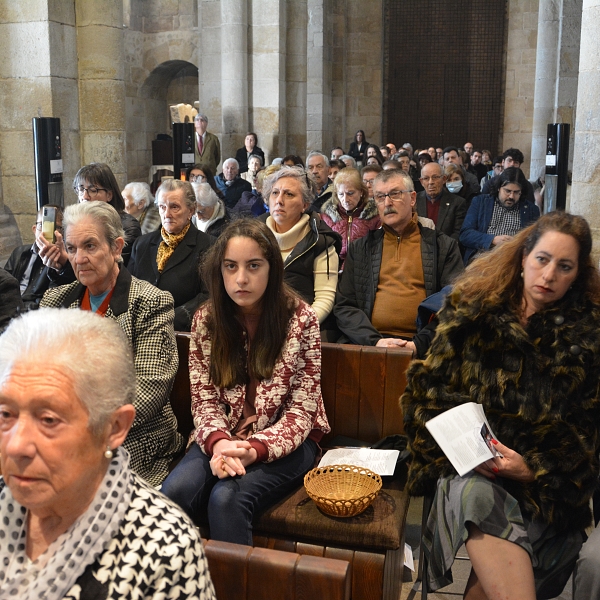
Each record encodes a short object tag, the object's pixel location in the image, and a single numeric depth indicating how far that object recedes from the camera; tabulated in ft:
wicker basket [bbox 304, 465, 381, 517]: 8.68
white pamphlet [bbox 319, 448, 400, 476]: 10.08
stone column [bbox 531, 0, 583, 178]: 44.68
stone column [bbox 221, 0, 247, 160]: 38.32
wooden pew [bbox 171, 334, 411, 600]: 8.55
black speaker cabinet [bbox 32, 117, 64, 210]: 20.22
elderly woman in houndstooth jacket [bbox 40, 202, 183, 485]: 9.78
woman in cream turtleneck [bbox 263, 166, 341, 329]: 14.34
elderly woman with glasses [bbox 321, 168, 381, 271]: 18.22
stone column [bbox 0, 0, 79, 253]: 22.29
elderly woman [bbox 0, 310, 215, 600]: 4.92
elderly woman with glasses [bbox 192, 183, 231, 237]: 19.31
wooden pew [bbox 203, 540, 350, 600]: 6.51
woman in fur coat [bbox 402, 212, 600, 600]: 8.59
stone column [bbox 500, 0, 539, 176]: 61.62
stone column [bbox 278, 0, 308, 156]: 39.65
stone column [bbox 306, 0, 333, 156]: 51.31
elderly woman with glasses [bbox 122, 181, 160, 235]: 20.47
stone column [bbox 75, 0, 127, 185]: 23.49
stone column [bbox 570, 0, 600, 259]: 18.29
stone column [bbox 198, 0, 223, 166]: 45.83
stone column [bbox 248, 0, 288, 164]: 38.68
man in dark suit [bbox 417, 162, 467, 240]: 21.57
